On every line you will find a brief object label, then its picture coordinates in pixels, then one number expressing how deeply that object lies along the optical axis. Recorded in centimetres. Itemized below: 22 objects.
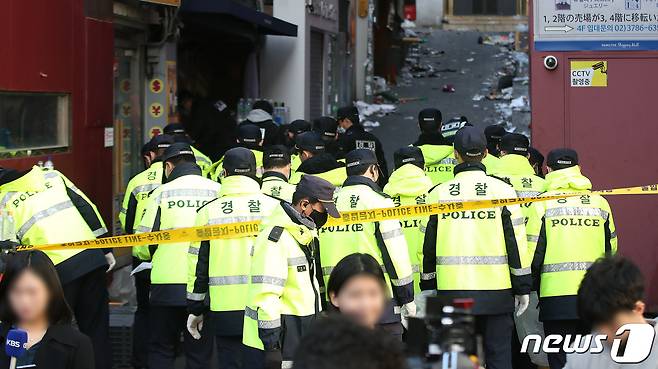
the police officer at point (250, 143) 2253
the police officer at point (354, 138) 2603
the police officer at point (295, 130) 2602
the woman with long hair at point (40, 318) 1048
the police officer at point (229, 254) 1552
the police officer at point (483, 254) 1645
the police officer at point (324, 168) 1934
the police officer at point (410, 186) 1822
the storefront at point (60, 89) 2108
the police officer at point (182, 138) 2256
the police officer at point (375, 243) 1573
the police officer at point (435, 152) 2217
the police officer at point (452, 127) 2530
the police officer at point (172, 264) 1734
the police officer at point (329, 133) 2512
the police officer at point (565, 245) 1687
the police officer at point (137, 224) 1977
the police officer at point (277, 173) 1805
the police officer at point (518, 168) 1939
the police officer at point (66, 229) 1664
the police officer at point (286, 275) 1305
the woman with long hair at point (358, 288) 932
